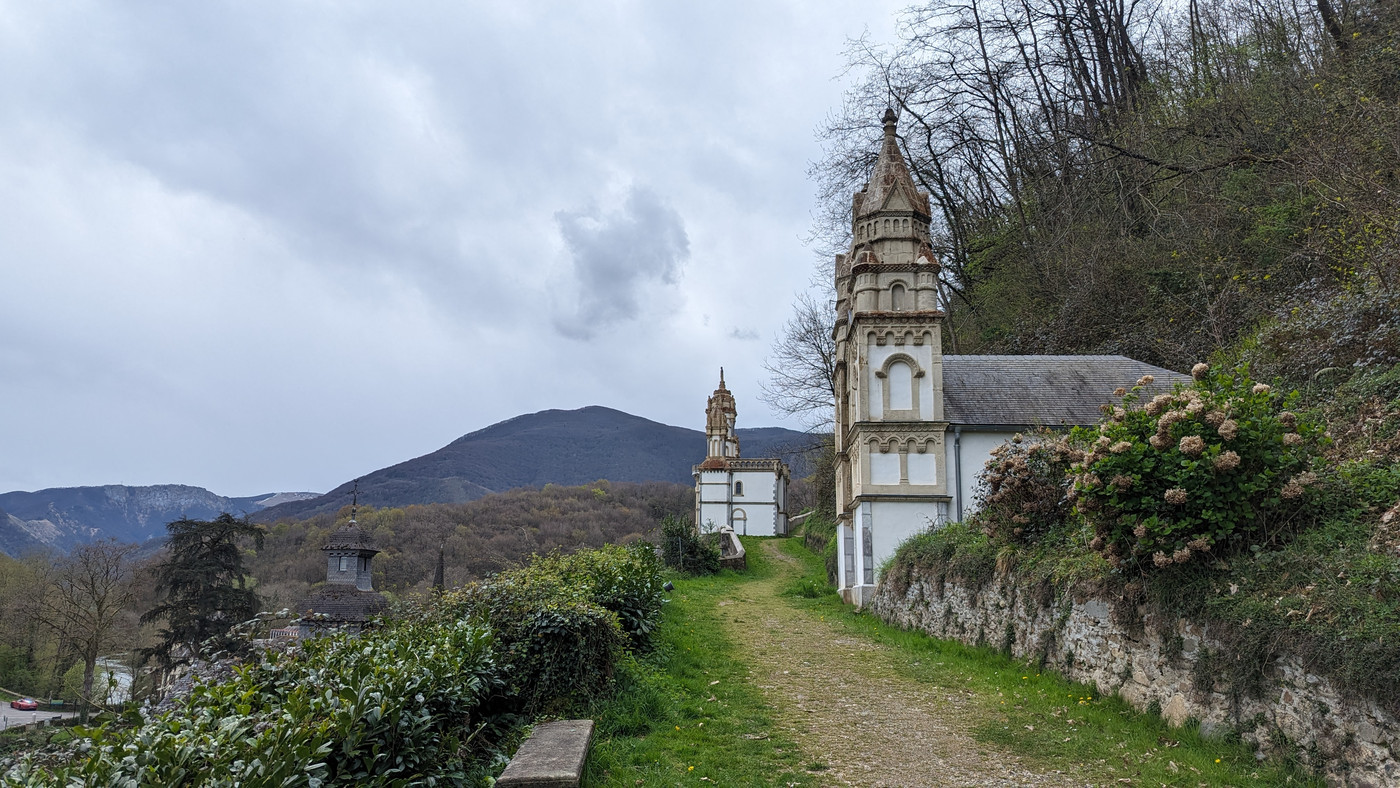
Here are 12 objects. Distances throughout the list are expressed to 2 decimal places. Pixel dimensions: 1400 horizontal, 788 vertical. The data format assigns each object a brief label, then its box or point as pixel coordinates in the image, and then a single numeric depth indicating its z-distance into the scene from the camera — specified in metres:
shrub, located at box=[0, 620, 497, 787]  3.90
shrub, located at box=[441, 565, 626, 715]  8.41
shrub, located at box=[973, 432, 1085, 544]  10.91
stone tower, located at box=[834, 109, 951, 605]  19.03
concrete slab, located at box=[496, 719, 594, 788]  5.52
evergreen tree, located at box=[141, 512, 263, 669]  31.81
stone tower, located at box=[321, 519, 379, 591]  33.09
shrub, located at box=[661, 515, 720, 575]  29.47
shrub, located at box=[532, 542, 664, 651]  11.86
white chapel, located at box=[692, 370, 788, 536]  53.75
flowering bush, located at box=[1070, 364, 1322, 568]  7.11
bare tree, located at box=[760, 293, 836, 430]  33.62
